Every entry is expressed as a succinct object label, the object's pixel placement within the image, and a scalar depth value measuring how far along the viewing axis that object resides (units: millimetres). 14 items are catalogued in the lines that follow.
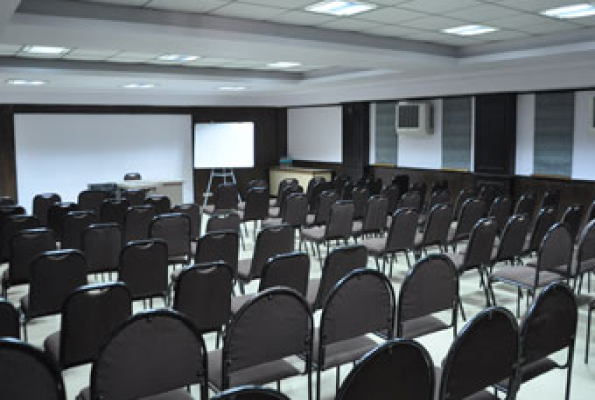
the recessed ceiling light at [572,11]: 6447
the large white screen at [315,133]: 15383
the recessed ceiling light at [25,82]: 11115
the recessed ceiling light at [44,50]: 8680
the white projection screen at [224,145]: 15672
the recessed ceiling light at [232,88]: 13719
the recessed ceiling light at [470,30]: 7602
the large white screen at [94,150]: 13852
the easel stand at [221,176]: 15905
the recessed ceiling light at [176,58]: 9727
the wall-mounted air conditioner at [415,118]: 12469
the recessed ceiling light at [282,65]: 10875
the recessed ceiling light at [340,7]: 6210
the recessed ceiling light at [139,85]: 12828
